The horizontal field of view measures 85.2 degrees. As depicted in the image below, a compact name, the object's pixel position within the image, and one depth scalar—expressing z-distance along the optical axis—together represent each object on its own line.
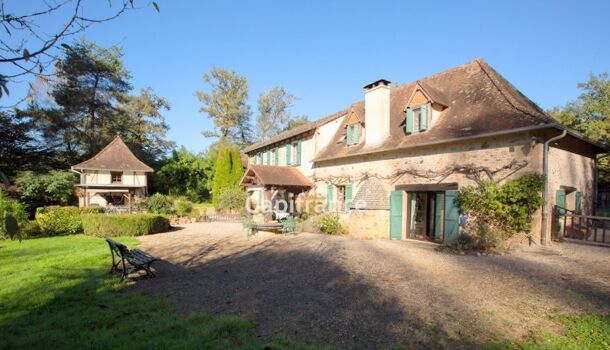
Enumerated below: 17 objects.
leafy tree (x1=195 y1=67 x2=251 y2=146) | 39.97
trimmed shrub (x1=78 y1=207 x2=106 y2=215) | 17.24
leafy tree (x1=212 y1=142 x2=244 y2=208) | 30.11
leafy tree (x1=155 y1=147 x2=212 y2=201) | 35.97
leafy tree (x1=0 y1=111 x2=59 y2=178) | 22.45
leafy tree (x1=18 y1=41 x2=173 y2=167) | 29.08
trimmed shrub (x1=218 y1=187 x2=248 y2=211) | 25.25
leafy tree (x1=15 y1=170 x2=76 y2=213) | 21.80
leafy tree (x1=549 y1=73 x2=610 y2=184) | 22.58
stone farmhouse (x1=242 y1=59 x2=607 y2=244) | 10.46
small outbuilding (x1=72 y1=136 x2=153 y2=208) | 28.47
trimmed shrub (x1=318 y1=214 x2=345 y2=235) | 13.81
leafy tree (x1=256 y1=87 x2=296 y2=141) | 43.19
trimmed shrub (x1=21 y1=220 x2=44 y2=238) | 14.11
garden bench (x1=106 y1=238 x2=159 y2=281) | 6.96
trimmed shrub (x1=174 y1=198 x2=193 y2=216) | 24.46
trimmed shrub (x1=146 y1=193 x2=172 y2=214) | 23.70
